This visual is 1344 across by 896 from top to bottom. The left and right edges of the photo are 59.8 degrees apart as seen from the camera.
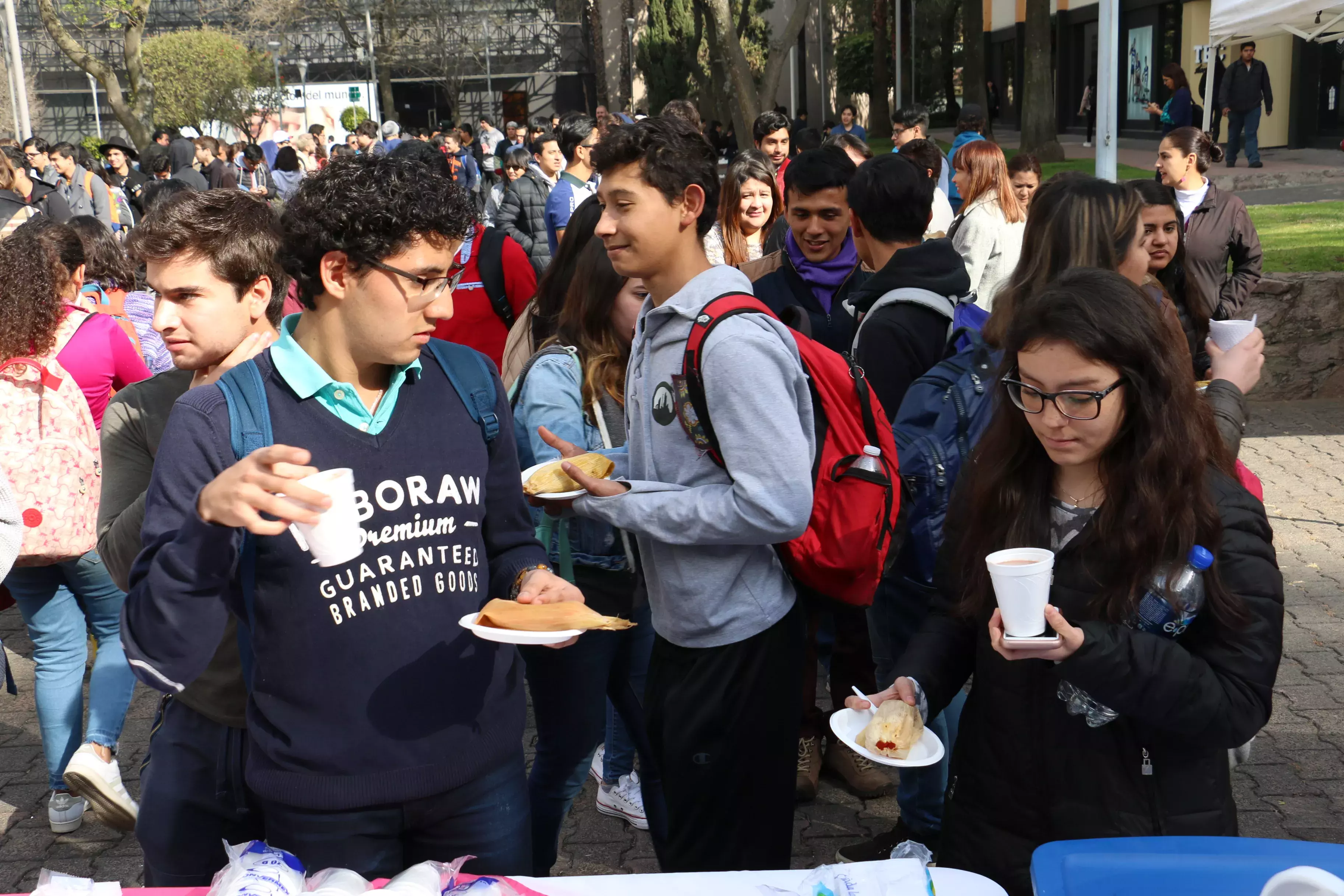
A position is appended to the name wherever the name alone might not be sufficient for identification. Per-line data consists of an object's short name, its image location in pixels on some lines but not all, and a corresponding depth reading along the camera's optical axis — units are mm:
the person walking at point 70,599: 3898
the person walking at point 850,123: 20133
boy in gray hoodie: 2631
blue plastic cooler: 1787
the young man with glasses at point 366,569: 2059
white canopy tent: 8516
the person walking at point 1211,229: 6738
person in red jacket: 5500
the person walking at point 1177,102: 18812
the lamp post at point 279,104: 39594
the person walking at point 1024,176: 7508
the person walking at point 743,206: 6258
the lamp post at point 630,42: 43625
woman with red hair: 6422
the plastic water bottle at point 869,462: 2793
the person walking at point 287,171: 16453
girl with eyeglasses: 2090
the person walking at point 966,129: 10234
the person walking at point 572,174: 8383
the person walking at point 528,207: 9625
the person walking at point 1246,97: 18828
